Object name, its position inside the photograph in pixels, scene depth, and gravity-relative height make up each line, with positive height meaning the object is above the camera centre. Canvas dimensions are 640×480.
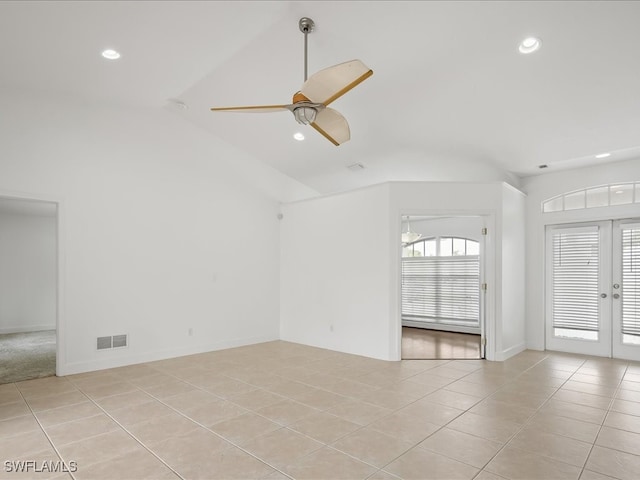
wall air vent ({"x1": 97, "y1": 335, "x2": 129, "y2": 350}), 5.01 -1.30
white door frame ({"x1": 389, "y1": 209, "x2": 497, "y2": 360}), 5.54 -0.55
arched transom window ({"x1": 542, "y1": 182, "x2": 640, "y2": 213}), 5.66 +0.67
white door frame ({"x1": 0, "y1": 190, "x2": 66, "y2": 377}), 4.68 -0.58
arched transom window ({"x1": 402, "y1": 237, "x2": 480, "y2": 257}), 8.61 -0.13
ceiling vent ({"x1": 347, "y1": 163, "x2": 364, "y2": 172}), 6.40 +1.23
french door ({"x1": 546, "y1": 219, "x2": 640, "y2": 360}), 5.64 -0.70
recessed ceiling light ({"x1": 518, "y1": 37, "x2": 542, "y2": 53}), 3.47 +1.77
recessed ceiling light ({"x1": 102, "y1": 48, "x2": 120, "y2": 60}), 3.84 +1.86
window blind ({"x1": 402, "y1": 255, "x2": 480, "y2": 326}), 8.34 -1.04
